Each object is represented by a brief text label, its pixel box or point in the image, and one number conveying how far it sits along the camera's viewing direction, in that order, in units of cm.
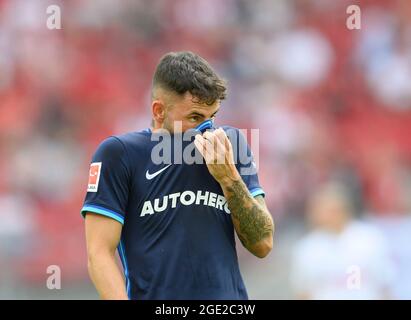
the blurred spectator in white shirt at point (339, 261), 1516
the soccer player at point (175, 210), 723
